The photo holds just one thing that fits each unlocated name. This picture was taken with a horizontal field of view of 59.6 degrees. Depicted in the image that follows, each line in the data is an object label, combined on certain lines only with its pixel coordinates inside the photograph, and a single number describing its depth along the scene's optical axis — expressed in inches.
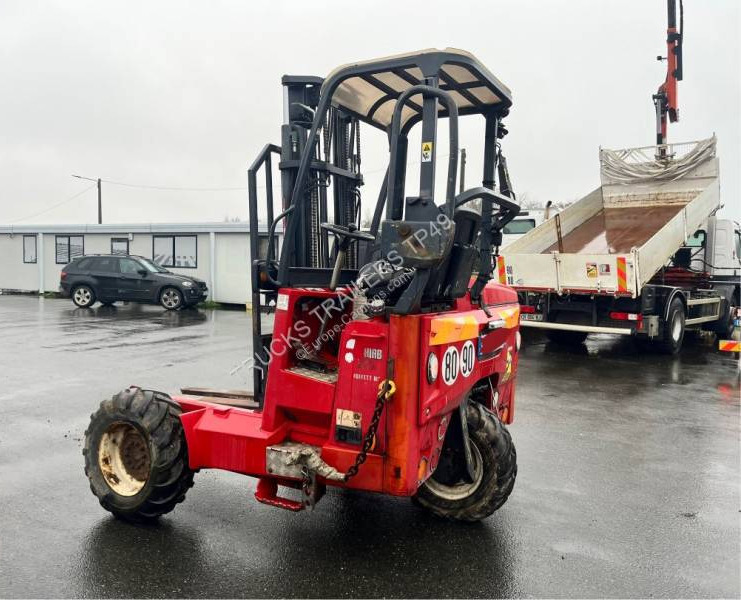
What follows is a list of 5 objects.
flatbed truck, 437.7
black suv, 775.1
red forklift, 138.3
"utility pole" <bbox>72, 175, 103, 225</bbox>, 1762.6
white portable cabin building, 869.2
